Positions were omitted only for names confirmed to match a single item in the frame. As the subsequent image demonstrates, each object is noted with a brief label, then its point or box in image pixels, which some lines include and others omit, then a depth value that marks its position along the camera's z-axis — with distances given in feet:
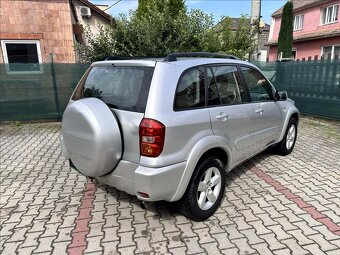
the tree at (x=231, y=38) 33.88
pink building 62.54
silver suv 7.98
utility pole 43.75
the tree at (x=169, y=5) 31.53
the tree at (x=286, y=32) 63.31
